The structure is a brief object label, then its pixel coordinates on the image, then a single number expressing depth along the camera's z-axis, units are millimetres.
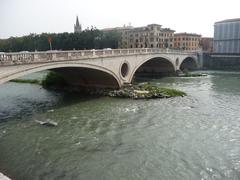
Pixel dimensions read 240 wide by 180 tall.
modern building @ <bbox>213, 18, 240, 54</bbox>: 57210
